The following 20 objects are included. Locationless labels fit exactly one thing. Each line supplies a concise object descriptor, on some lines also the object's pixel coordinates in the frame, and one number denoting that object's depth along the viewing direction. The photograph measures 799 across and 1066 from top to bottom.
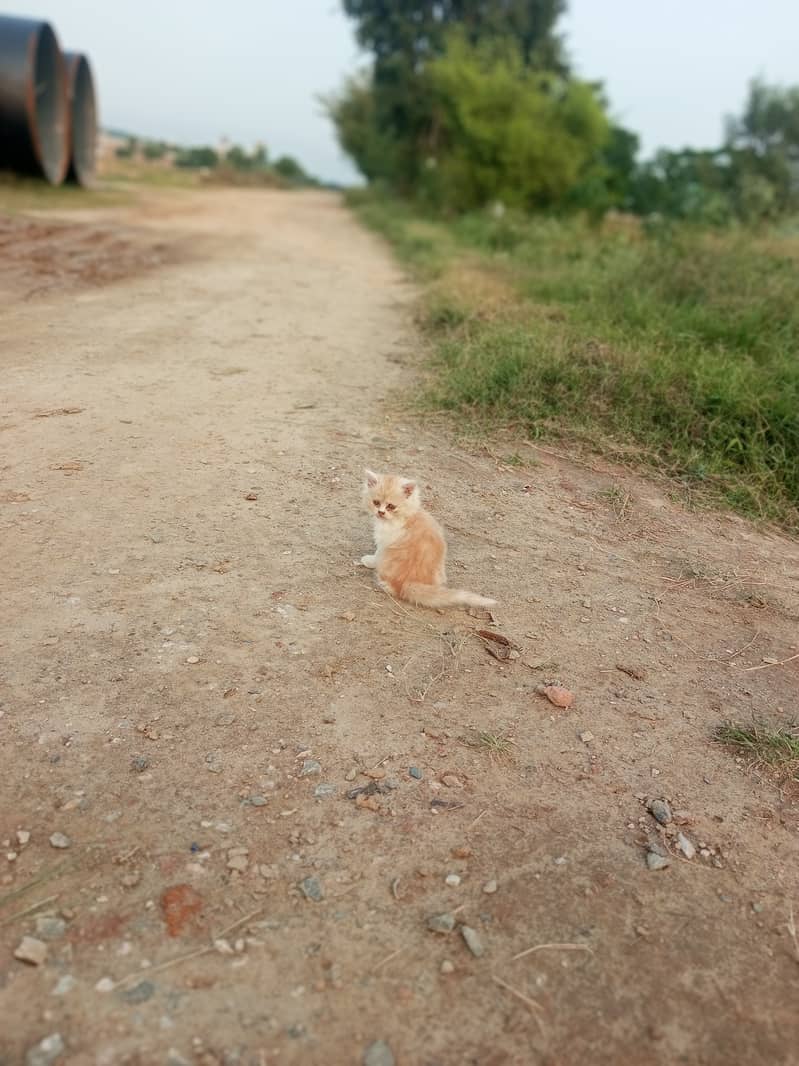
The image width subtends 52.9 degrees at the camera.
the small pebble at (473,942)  0.66
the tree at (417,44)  18.40
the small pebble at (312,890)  0.69
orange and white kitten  1.10
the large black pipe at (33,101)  10.71
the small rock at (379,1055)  0.57
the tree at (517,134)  14.05
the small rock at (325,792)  0.80
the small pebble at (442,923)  0.67
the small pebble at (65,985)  0.59
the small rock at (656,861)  0.76
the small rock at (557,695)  0.97
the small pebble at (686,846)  0.79
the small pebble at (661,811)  0.82
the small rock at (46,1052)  0.54
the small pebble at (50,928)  0.63
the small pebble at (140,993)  0.59
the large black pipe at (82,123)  13.57
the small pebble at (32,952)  0.61
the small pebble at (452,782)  0.83
